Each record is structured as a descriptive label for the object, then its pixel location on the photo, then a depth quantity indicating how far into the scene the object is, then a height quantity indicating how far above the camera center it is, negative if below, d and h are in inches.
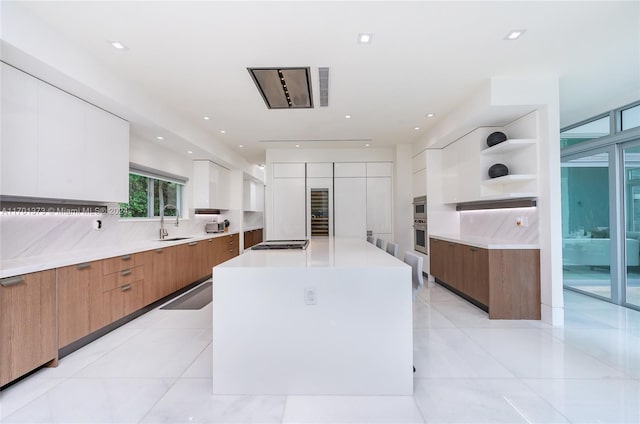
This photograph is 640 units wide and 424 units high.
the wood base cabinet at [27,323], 77.8 -29.7
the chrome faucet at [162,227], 189.9 -7.1
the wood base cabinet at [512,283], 134.6 -31.0
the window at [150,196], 173.9 +12.7
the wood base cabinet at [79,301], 96.0 -29.1
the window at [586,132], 165.5 +48.3
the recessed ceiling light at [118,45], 98.5 +56.9
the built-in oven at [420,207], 217.0 +5.6
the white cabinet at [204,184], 232.2 +24.5
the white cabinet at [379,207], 256.2 +6.7
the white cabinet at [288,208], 257.9 +6.2
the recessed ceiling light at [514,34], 94.2 +57.6
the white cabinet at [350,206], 256.8 +7.7
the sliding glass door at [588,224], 169.2 -5.8
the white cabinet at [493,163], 136.9 +26.9
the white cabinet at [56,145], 88.4 +24.9
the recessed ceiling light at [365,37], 95.3 +57.2
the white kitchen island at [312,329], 76.9 -29.4
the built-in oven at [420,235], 218.8 -15.7
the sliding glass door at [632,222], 153.1 -4.3
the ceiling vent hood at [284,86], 119.5 +56.6
